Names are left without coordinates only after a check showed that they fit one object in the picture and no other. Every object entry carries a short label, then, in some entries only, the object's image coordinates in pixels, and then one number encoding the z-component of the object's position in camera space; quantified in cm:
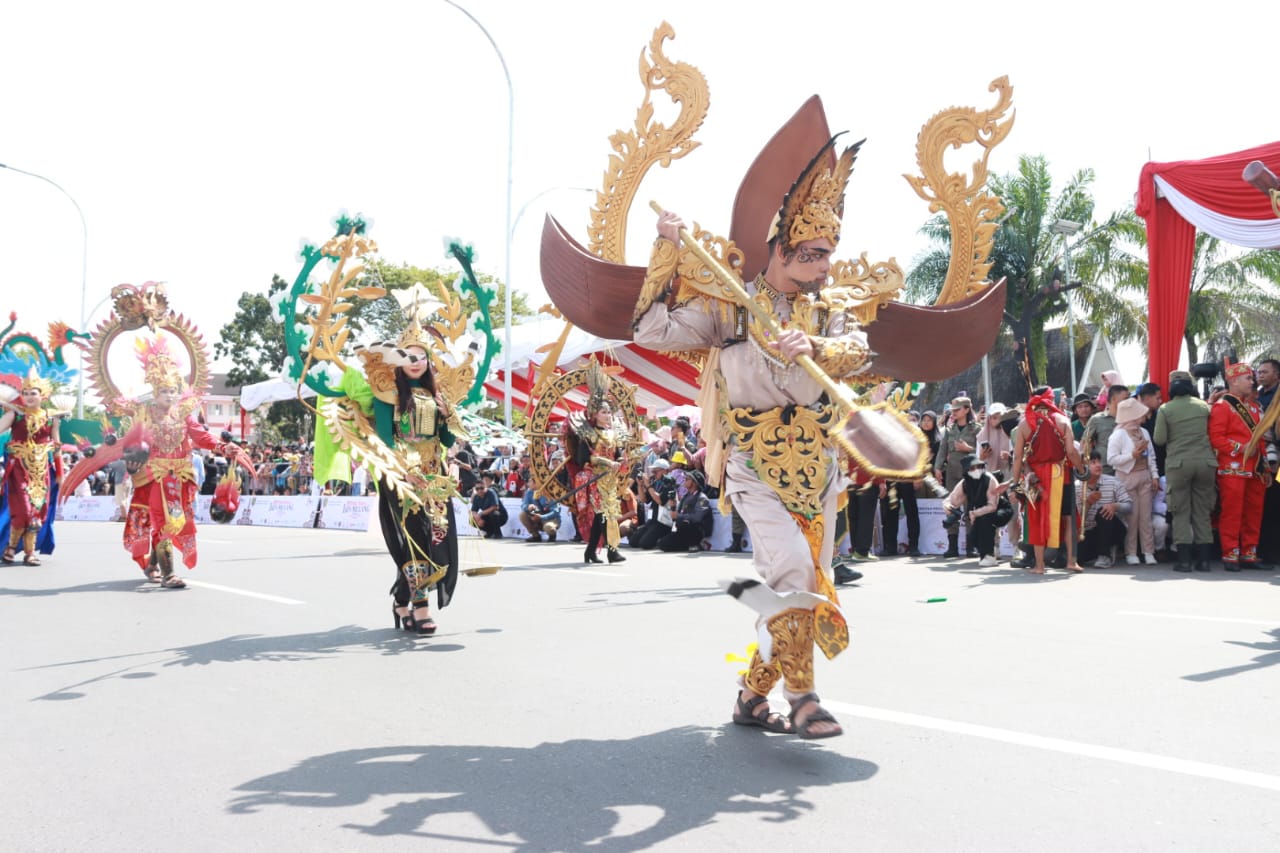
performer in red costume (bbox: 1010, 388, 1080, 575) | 1116
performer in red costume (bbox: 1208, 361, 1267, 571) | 1083
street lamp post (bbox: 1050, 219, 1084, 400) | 3095
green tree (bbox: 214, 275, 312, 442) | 5788
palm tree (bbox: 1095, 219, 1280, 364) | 2997
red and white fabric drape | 1311
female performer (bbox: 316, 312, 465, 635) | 760
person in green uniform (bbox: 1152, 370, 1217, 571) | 1084
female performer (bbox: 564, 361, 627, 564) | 1348
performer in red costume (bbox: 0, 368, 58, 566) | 1343
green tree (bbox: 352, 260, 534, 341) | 4289
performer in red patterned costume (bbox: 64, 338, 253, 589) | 1077
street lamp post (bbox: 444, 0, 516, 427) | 2221
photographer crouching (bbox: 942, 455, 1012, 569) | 1219
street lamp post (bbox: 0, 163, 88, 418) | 3129
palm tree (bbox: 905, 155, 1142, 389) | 3384
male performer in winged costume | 442
